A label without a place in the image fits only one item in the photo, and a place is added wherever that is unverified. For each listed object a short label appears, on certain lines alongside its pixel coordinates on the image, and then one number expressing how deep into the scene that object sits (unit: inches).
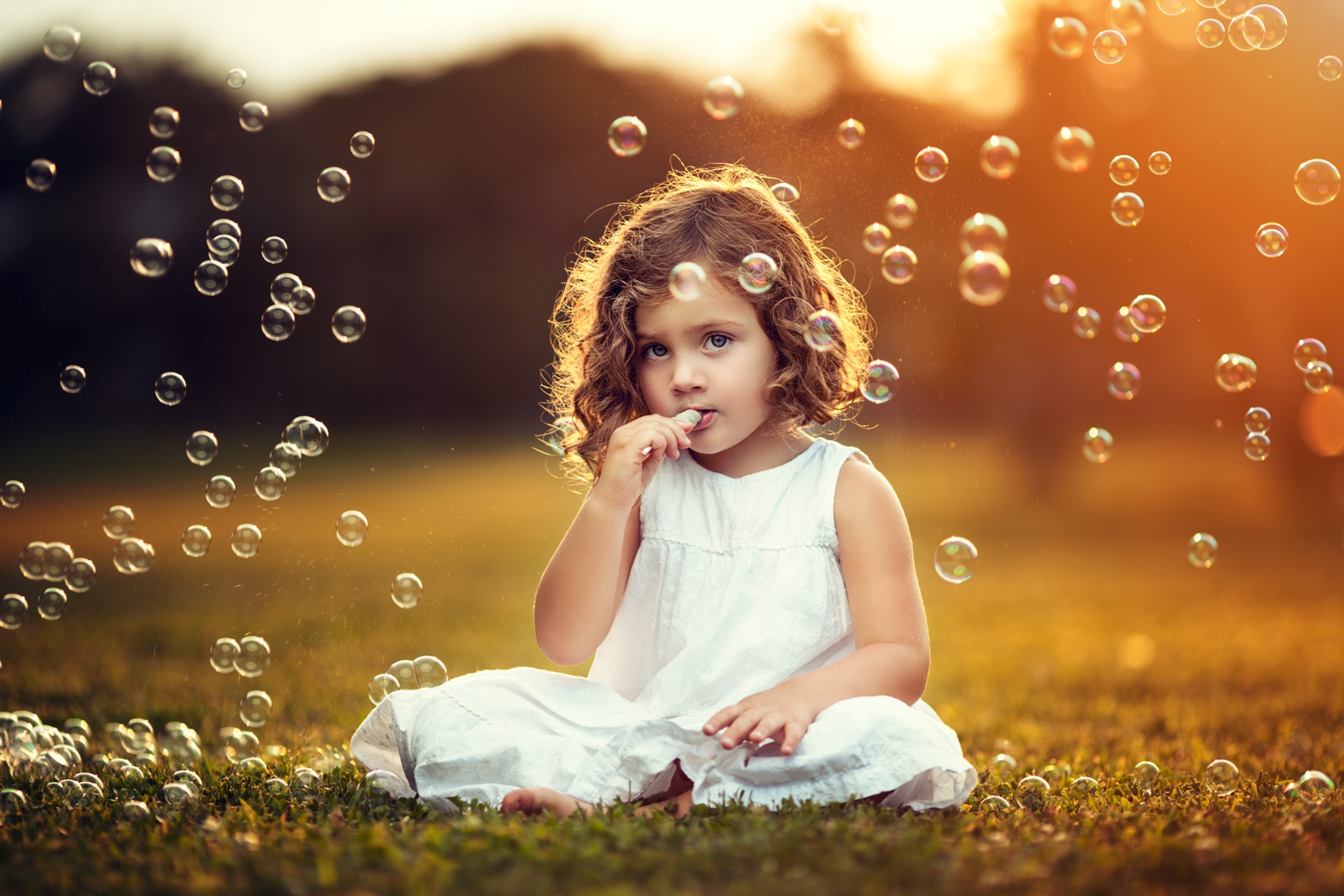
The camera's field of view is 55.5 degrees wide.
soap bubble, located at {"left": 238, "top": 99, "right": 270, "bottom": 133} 139.5
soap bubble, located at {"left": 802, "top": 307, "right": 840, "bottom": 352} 107.0
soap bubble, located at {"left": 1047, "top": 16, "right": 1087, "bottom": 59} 134.4
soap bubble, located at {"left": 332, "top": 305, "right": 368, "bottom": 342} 135.1
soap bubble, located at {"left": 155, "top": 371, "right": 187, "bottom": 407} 134.7
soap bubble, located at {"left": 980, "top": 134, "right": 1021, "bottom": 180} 128.6
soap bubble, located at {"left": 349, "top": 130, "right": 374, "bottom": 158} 137.8
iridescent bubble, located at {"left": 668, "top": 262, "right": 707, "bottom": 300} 100.1
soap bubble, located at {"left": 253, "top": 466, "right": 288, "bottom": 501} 125.7
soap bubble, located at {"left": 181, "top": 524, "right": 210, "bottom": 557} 128.4
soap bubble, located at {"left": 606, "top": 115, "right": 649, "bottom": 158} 129.5
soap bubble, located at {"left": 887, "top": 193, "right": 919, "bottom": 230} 130.0
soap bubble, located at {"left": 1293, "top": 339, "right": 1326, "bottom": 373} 132.8
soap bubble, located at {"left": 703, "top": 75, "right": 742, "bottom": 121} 129.1
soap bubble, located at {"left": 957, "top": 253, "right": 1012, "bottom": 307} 117.0
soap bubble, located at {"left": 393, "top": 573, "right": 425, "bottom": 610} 121.5
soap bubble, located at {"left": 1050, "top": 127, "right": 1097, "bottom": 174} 127.8
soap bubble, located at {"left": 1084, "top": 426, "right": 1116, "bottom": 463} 133.5
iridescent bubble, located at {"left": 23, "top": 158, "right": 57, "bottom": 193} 139.2
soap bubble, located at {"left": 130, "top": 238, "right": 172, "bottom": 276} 133.6
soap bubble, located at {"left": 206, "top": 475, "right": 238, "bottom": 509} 130.0
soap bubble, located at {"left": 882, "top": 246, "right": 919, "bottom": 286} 124.6
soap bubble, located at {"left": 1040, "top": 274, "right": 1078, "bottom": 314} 129.0
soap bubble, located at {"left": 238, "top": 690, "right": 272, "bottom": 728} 121.8
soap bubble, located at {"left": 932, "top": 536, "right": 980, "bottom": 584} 114.7
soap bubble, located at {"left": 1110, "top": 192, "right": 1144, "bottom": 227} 135.7
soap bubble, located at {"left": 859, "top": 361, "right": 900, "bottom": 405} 116.6
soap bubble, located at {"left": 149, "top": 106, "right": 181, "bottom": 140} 138.6
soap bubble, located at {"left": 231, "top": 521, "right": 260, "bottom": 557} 123.5
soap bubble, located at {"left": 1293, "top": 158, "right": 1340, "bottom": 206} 134.1
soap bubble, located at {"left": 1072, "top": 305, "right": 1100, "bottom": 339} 130.0
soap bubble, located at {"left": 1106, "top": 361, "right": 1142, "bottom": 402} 131.3
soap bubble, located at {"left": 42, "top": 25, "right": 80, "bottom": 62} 135.9
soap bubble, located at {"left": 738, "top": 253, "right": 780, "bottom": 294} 103.2
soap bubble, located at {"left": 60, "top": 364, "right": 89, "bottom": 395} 134.0
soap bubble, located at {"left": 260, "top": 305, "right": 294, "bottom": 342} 132.6
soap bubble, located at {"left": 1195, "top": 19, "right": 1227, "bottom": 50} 139.8
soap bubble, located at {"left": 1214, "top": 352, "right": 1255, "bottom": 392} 133.0
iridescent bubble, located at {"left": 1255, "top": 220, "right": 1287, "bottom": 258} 135.2
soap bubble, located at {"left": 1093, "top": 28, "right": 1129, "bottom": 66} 140.3
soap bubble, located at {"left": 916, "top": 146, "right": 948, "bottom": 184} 132.3
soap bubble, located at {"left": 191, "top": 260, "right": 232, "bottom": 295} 134.0
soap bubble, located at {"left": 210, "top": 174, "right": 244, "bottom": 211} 135.5
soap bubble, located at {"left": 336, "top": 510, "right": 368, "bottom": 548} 124.6
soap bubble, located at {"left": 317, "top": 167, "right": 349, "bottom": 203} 139.9
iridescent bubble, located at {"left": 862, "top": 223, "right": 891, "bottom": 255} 129.0
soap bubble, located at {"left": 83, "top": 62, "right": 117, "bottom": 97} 140.1
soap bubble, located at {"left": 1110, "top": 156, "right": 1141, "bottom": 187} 139.7
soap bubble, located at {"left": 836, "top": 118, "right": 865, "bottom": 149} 133.7
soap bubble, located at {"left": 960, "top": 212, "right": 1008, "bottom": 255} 118.4
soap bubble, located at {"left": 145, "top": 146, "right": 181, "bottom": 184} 140.3
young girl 88.5
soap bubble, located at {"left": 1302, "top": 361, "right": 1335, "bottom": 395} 133.1
